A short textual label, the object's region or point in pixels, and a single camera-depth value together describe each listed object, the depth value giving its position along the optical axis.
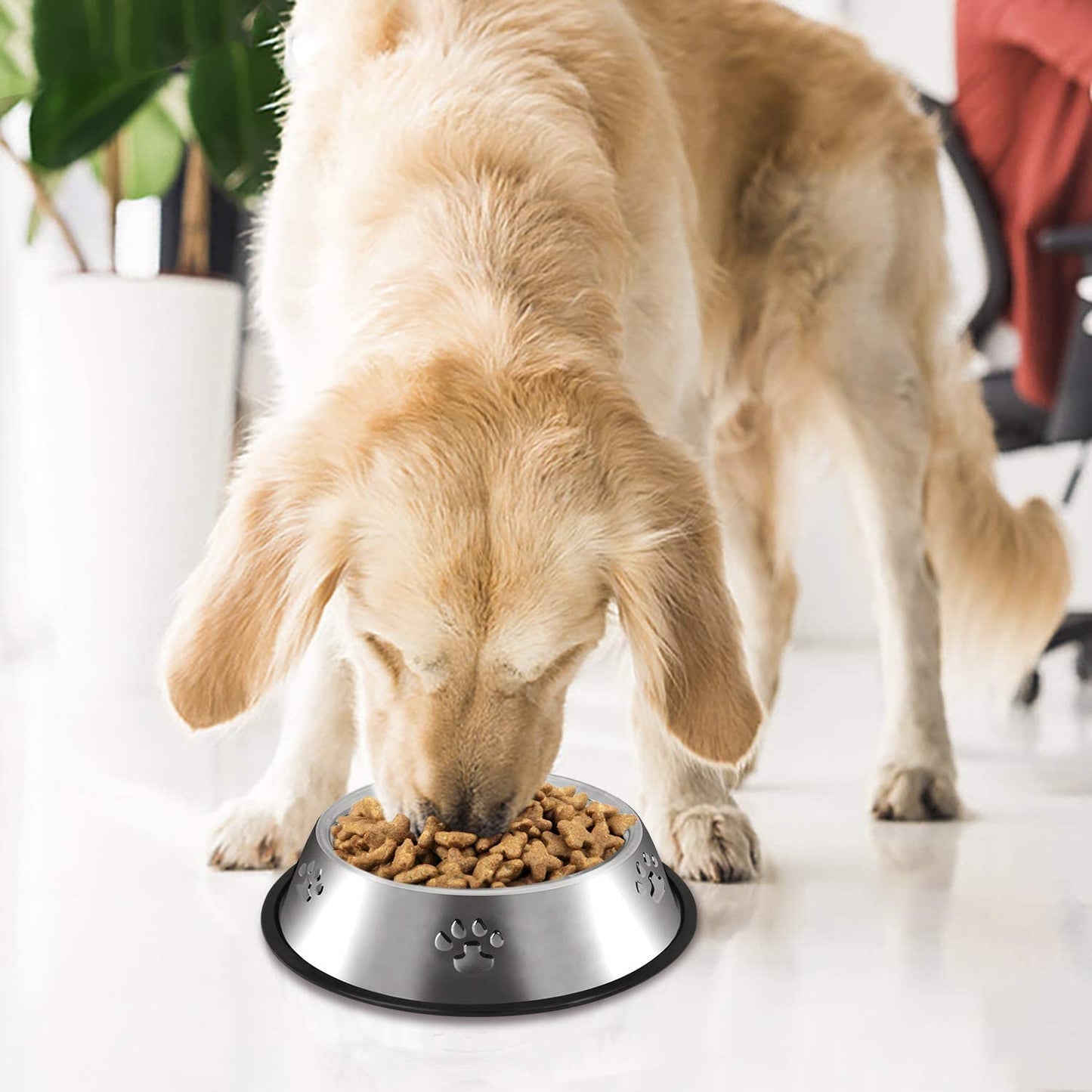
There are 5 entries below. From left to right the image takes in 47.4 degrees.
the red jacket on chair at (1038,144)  3.13
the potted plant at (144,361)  2.63
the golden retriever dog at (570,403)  1.23
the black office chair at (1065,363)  2.89
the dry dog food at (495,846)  1.29
